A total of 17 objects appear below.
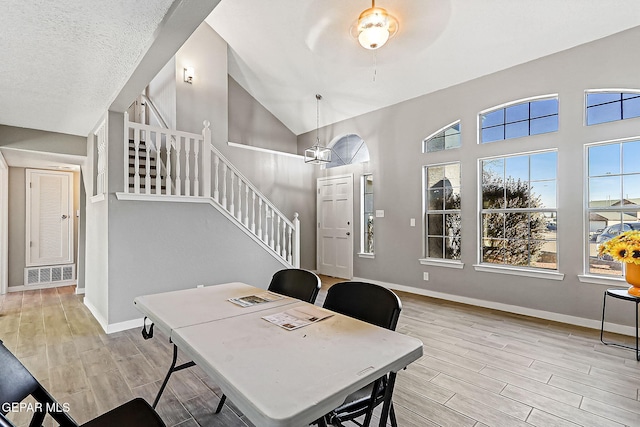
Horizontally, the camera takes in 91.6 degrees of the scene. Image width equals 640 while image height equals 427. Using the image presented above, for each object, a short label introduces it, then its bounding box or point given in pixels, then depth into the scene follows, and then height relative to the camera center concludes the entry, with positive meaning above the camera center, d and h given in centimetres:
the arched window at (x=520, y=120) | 392 +125
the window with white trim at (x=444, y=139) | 476 +117
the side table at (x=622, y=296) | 279 -77
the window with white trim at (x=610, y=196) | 341 +20
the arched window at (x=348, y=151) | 606 +127
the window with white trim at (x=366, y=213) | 593 +1
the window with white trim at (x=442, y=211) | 479 +4
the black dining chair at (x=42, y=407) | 113 -72
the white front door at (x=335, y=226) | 619 -26
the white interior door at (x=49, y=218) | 550 -8
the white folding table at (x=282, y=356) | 90 -53
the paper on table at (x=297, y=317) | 152 -54
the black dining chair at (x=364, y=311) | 137 -56
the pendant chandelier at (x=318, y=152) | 569 +119
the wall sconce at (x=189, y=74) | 530 +239
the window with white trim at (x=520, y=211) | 396 +4
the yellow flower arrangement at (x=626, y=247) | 277 -31
